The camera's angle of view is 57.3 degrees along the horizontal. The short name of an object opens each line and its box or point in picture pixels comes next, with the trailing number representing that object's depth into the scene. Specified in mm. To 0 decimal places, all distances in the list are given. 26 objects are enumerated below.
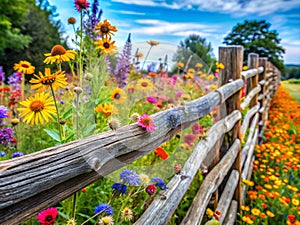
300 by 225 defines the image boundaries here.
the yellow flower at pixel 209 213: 1872
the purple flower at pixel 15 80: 2079
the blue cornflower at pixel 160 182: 1185
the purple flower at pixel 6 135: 1124
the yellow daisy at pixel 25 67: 1049
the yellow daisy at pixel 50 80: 765
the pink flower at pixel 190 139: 1658
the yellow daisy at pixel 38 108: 802
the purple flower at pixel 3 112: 842
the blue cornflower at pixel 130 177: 991
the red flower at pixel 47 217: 808
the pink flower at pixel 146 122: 919
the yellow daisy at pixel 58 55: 805
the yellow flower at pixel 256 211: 2269
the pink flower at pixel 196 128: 1677
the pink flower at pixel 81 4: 841
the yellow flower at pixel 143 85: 1089
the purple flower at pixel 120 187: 1004
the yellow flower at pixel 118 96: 1021
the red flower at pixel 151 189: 1099
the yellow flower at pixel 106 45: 977
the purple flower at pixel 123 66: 975
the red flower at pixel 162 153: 1274
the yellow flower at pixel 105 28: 914
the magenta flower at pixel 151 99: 1142
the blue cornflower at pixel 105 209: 919
